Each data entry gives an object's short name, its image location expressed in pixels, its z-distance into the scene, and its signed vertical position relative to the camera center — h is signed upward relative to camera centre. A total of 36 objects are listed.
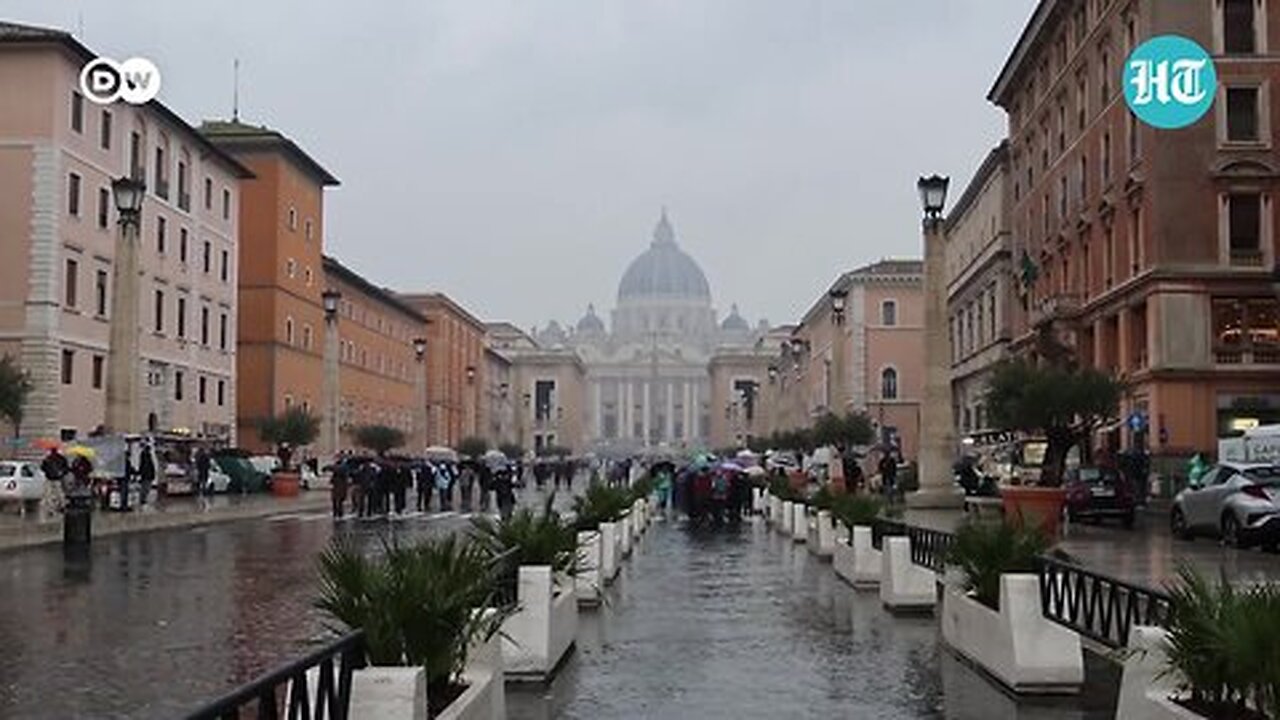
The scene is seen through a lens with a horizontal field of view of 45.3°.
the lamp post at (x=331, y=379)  54.41 +2.94
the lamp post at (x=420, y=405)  73.36 +2.36
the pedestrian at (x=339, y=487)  38.34 -0.86
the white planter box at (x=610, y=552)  19.34 -1.30
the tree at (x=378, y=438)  75.81 +0.76
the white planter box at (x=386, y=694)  6.84 -1.08
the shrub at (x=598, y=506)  19.58 -0.72
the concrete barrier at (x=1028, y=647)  10.77 -1.37
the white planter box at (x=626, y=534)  23.77 -1.29
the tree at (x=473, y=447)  94.79 +0.41
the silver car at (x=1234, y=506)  25.20 -0.88
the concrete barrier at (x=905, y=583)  16.11 -1.35
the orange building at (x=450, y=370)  117.04 +6.75
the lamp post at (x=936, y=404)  34.84 +1.18
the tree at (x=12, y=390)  41.34 +1.68
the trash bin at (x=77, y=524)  27.52 -1.29
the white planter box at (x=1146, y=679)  7.77 -1.18
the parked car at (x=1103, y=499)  33.84 -0.97
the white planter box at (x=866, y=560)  18.83 -1.31
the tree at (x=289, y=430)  61.50 +0.92
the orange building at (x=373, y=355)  88.50 +6.30
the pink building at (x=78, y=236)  48.84 +7.50
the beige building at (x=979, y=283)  74.31 +9.11
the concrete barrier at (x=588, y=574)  16.28 -1.32
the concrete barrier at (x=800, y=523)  28.95 -1.32
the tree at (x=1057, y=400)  38.22 +1.40
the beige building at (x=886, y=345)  112.62 +8.10
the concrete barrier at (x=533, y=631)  11.44 -1.34
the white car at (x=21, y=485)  36.59 -0.79
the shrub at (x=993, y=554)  11.80 -0.77
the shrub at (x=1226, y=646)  6.53 -0.85
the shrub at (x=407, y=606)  7.55 -0.77
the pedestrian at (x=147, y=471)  39.31 -0.47
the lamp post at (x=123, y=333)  36.38 +2.94
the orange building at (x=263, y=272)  73.56 +8.75
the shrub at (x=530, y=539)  12.66 -0.72
